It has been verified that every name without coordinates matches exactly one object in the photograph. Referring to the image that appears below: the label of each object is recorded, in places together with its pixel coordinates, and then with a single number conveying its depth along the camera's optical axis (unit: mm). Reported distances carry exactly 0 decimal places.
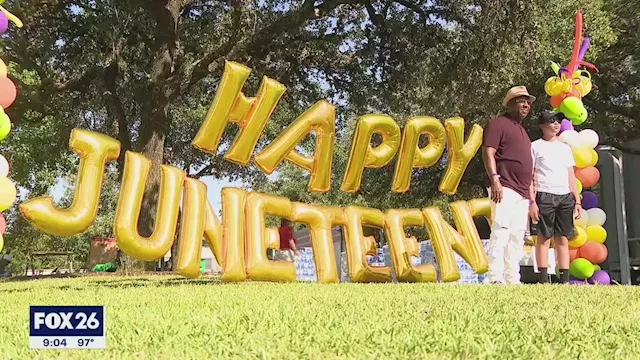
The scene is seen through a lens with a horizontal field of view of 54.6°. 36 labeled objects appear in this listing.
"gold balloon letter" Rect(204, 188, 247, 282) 5418
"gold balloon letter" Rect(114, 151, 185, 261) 5086
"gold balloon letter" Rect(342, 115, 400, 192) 6207
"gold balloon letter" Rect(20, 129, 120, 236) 4809
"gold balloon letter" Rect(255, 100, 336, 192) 5906
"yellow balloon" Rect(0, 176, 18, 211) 4488
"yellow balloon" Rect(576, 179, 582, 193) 6842
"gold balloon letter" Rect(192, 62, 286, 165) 5613
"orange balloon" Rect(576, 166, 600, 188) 7012
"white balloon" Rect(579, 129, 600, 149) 6867
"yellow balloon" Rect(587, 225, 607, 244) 6980
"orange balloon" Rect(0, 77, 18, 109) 4520
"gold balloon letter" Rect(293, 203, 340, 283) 5844
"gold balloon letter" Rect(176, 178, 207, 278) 5363
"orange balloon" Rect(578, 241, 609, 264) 6832
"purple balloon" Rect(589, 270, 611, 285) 6787
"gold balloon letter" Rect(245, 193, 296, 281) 5516
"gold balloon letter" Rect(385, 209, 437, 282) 6023
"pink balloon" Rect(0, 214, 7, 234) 4531
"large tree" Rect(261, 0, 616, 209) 10359
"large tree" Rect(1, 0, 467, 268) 11688
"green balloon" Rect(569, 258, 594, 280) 6730
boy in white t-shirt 5879
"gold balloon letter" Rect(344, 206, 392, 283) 5933
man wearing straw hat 5559
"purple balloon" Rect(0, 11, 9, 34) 4566
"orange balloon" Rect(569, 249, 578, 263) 6906
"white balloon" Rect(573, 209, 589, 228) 6847
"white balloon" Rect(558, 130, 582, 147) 6795
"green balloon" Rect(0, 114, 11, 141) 4424
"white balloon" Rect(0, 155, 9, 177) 4571
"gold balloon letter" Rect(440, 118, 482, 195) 6545
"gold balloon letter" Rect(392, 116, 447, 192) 6367
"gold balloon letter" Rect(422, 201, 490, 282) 6133
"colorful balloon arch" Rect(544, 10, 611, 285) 6738
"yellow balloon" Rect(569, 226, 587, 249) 6793
